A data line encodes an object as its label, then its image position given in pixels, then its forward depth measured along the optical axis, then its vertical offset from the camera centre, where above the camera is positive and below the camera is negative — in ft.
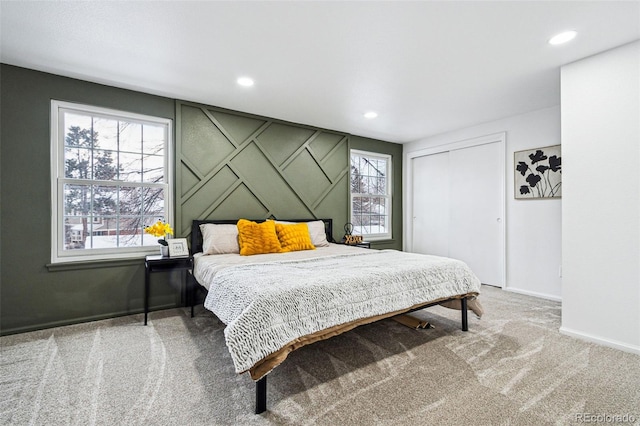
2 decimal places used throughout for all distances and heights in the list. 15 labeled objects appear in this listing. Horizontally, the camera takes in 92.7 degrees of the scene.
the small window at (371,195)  17.66 +1.07
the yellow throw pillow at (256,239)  11.09 -0.96
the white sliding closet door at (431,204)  17.07 +0.47
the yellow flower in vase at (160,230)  10.26 -0.58
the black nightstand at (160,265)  9.84 -1.73
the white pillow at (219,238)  11.13 -0.95
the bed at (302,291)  5.54 -1.81
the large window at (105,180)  9.89 +1.15
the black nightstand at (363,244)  15.64 -1.64
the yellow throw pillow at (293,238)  12.11 -1.01
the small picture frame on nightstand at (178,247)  10.46 -1.19
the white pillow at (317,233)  13.78 -0.95
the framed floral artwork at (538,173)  12.43 +1.66
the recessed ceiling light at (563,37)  7.49 +4.38
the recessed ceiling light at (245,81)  10.03 +4.40
